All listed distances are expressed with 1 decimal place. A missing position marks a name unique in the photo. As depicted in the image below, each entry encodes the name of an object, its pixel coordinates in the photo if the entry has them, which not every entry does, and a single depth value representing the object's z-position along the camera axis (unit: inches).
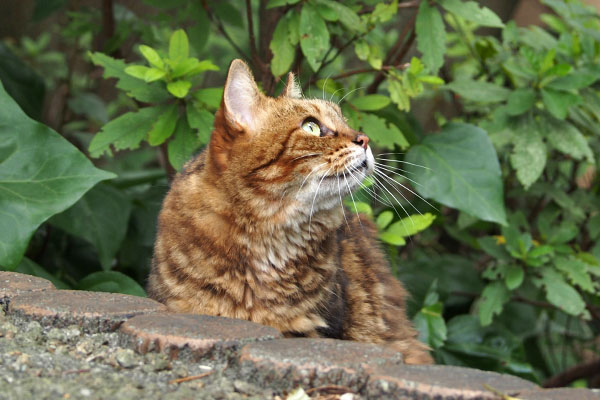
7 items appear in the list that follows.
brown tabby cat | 92.7
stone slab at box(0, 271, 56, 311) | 88.1
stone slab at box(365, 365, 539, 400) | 65.2
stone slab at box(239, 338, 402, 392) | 69.5
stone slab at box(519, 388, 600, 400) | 65.7
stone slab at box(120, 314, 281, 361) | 74.4
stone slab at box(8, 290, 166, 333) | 80.8
